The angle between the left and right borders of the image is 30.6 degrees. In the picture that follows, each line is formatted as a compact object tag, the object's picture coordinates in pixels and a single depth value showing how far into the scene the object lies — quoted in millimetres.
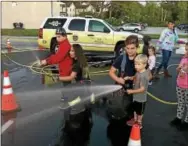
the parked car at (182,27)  53719
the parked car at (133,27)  50688
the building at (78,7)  73844
